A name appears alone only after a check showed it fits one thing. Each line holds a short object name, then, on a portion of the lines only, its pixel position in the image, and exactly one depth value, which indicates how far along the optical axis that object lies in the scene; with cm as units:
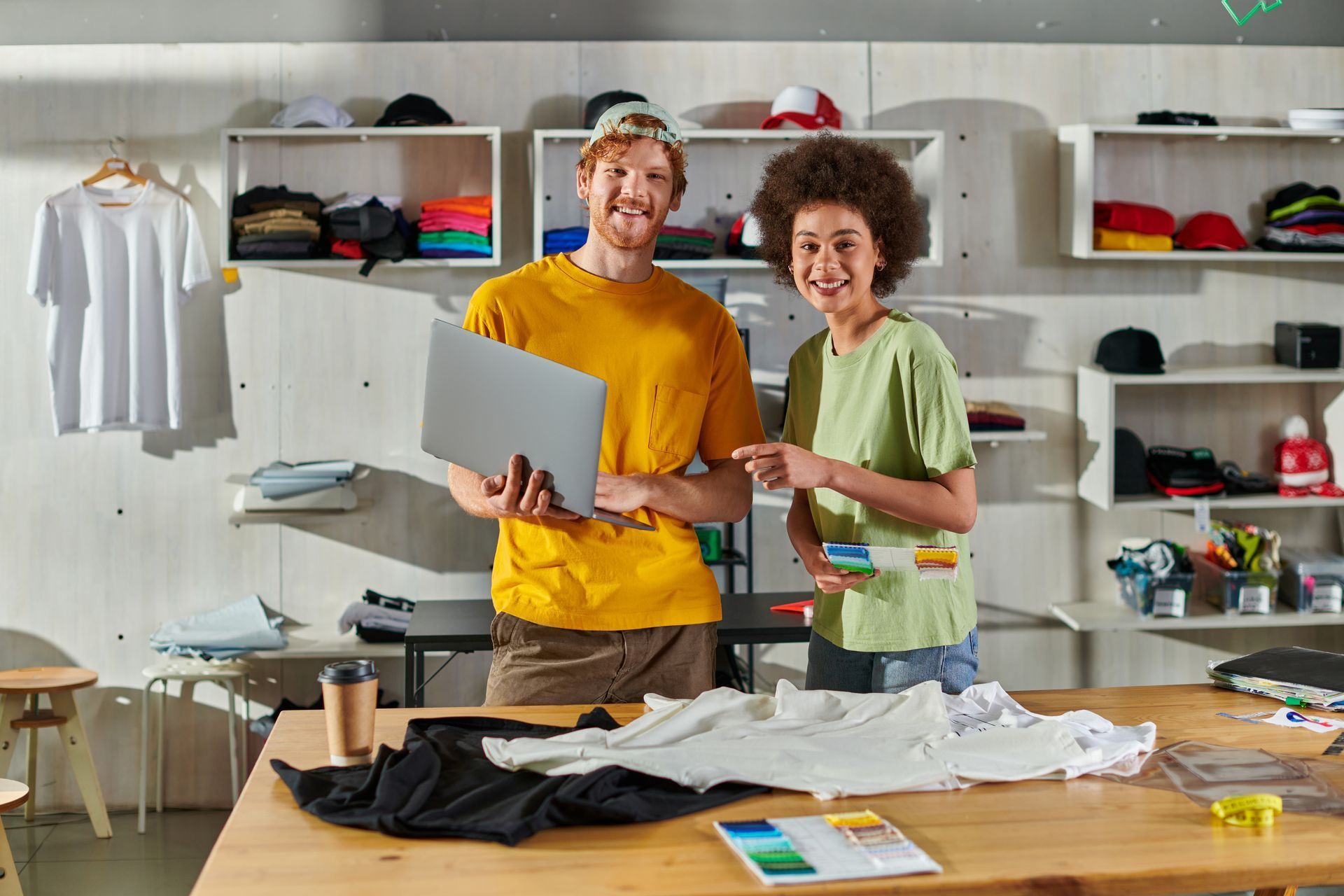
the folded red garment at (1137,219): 369
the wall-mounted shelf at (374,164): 369
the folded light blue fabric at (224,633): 349
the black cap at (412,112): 351
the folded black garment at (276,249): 346
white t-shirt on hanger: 357
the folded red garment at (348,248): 350
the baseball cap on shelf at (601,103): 349
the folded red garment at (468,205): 352
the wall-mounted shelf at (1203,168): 389
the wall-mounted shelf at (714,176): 372
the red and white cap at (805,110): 353
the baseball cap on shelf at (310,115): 347
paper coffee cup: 139
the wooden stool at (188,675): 350
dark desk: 300
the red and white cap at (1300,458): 384
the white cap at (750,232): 346
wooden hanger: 359
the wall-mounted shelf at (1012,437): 365
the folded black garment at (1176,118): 372
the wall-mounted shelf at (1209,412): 380
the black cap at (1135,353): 372
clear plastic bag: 130
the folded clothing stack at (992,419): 368
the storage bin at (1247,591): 371
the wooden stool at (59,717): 334
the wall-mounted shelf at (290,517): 358
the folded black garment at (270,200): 350
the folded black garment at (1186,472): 371
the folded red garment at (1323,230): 375
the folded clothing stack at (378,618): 353
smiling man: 177
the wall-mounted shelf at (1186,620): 367
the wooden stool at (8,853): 254
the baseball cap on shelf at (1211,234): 374
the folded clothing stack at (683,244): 353
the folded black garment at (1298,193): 378
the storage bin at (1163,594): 371
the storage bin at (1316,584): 376
